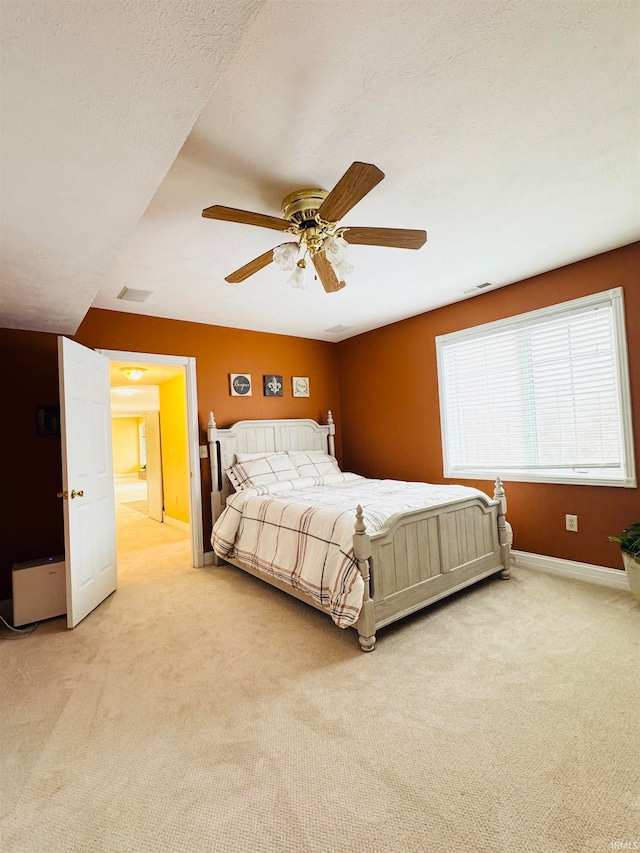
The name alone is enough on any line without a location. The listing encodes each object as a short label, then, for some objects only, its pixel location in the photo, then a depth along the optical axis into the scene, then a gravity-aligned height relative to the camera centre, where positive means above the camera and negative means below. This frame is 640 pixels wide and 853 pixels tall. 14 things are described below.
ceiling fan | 1.87 +1.03
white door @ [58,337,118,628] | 2.85 -0.22
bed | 2.42 -0.70
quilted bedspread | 2.44 -0.64
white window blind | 3.12 +0.26
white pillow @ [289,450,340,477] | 4.42 -0.28
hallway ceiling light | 4.87 +0.91
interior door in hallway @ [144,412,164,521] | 6.50 -0.33
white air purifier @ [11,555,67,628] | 2.87 -0.99
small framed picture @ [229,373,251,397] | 4.54 +0.65
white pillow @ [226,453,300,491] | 4.02 -0.31
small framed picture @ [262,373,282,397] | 4.82 +0.66
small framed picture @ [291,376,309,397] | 5.09 +0.67
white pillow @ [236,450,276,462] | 4.25 -0.16
